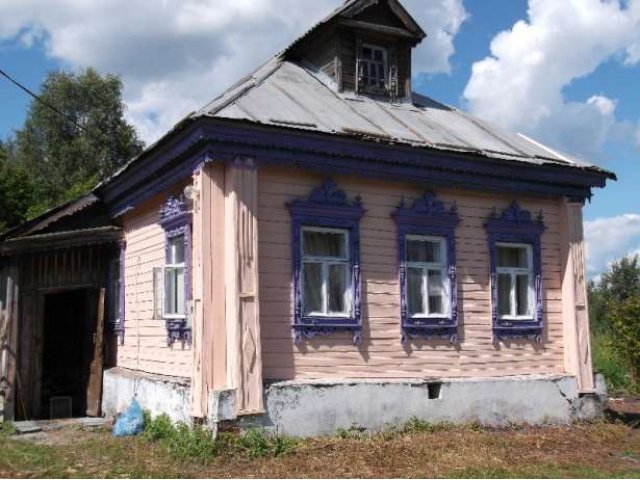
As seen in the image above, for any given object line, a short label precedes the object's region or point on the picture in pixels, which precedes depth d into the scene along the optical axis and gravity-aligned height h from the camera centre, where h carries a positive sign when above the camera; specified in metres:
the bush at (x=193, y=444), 7.96 -1.50
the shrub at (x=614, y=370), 16.39 -1.44
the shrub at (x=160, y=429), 9.21 -1.52
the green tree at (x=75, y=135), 36.06 +9.07
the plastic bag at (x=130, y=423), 9.94 -1.54
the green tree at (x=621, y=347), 15.83 -0.86
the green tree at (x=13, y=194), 25.00 +4.20
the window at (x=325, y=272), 9.55 +0.52
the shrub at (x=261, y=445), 8.12 -1.53
